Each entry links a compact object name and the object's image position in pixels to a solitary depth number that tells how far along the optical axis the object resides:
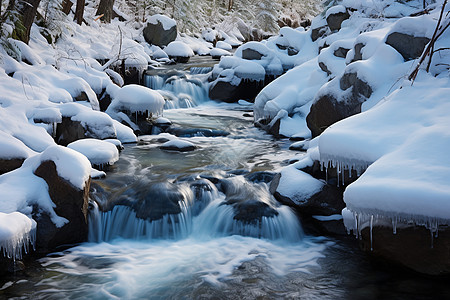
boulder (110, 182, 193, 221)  5.84
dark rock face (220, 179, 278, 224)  5.80
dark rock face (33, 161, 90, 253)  5.02
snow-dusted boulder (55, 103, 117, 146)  8.05
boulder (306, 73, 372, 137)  7.14
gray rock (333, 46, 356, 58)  9.92
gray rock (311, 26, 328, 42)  14.36
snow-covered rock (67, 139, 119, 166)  6.98
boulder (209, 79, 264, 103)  14.16
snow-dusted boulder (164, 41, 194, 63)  18.14
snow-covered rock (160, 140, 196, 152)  8.80
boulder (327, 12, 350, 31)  12.91
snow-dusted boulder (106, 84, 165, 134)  9.94
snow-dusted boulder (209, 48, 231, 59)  19.97
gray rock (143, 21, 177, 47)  19.44
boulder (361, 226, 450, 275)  4.04
